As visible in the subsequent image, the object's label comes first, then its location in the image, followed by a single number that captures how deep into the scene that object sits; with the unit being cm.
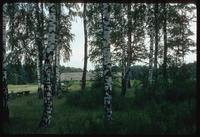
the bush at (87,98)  903
